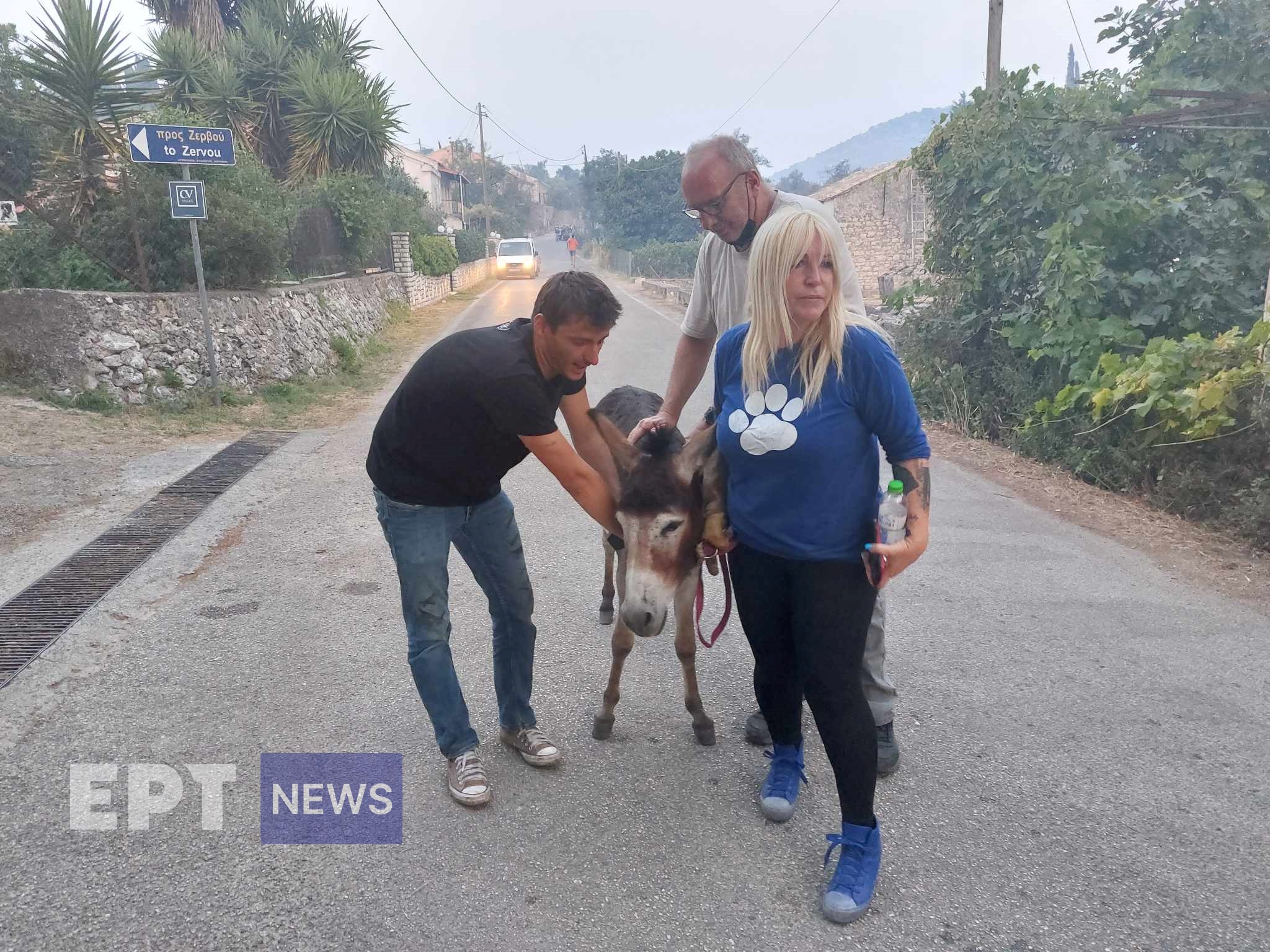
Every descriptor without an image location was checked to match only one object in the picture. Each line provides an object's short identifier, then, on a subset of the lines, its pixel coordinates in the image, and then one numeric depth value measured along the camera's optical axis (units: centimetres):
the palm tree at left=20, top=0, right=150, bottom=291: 1069
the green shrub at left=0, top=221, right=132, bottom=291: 1087
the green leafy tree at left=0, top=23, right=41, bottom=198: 1839
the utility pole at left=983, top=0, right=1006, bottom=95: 1199
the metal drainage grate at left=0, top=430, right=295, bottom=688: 440
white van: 4169
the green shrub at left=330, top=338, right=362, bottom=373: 1362
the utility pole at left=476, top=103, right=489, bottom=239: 5795
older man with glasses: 322
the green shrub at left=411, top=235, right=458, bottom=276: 2634
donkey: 279
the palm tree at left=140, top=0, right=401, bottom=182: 1800
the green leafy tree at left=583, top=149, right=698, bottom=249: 5062
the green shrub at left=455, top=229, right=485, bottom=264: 4066
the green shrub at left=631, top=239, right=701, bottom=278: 4034
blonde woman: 251
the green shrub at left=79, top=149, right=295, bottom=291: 1092
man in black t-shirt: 273
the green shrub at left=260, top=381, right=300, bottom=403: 1105
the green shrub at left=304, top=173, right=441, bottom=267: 1789
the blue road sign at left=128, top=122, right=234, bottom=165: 883
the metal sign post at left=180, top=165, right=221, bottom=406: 982
